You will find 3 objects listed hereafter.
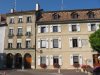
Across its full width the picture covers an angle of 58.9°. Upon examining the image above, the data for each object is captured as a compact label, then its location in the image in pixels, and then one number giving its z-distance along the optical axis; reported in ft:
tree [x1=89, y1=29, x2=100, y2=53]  49.52
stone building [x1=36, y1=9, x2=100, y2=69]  55.13
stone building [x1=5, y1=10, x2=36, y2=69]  58.06
